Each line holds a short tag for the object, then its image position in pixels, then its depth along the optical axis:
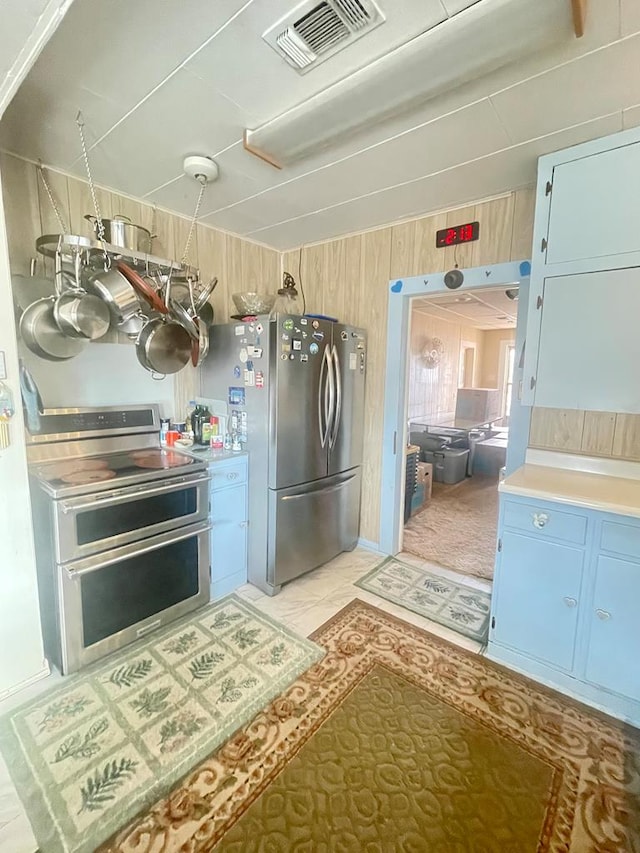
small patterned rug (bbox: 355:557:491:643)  2.29
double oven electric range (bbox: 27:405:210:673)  1.77
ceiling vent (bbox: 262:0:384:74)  1.17
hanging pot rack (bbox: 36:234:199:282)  1.87
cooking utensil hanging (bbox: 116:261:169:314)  2.05
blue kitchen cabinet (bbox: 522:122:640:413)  1.74
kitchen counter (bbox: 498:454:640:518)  1.64
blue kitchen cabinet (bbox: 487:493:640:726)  1.62
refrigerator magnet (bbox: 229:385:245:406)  2.56
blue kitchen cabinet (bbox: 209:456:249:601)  2.39
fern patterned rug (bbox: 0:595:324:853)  1.30
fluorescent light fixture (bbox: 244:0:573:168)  1.13
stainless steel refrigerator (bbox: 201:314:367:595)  2.40
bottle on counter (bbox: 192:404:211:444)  2.68
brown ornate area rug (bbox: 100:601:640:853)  1.22
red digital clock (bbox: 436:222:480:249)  2.48
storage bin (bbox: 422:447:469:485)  5.16
